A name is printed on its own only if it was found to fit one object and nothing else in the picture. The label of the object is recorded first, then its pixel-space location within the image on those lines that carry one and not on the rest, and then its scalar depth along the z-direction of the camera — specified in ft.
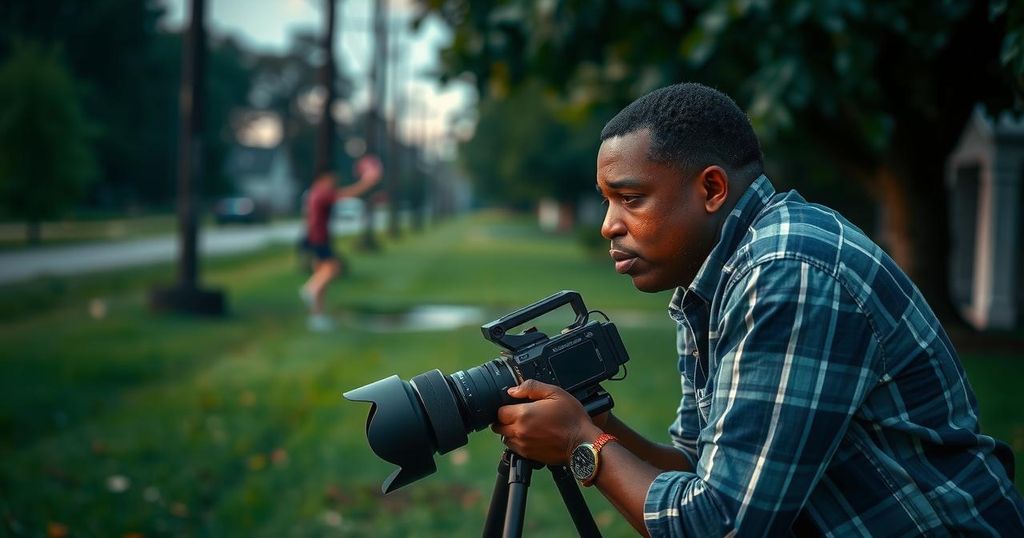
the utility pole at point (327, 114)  64.95
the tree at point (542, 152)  112.27
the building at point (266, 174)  321.73
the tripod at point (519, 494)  7.54
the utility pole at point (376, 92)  94.89
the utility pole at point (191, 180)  40.27
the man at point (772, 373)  6.02
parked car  158.92
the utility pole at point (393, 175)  118.32
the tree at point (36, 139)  82.94
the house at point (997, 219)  42.52
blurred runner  40.57
